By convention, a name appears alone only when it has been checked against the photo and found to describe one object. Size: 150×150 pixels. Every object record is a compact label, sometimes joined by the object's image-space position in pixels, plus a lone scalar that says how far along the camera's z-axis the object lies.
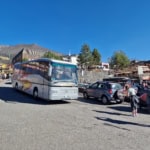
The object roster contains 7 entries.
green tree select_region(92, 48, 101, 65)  54.14
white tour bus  10.54
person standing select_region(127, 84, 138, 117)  8.08
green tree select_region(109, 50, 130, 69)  52.79
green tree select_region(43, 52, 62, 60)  59.85
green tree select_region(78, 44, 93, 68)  49.54
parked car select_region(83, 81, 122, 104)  11.57
